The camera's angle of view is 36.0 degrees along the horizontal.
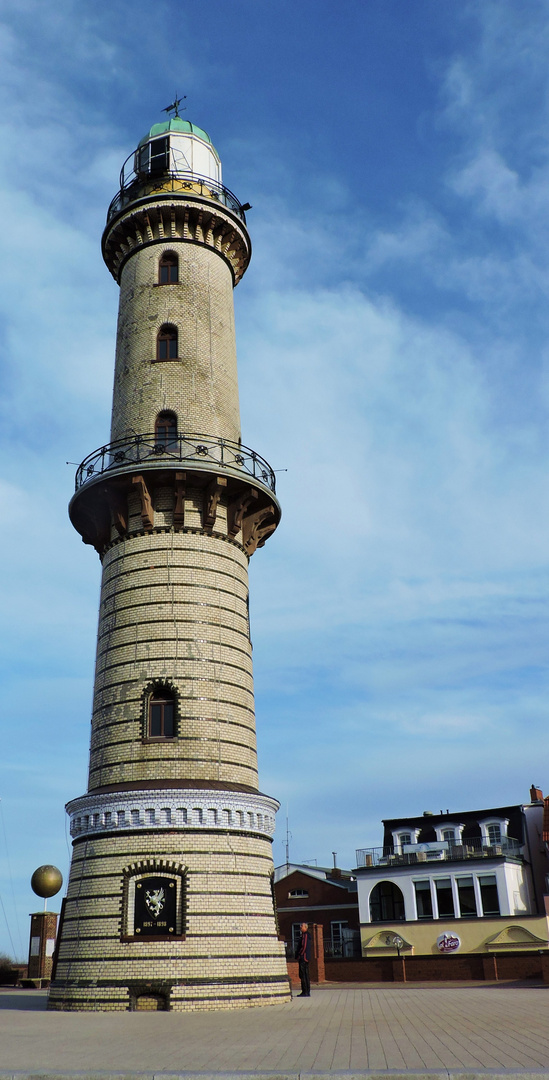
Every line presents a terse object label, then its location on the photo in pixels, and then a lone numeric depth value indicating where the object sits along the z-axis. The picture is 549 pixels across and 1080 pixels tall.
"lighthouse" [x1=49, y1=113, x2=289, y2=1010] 18.78
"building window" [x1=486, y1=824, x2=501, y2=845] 40.38
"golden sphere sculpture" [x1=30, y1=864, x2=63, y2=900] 32.97
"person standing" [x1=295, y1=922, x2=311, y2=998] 21.64
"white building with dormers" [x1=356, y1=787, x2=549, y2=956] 35.62
